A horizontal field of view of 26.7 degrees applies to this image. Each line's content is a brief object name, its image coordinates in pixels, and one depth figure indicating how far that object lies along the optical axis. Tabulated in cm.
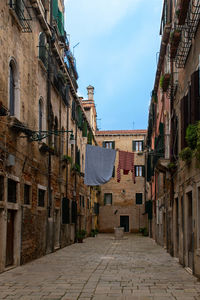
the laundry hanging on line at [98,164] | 1684
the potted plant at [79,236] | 2475
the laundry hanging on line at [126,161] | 1912
